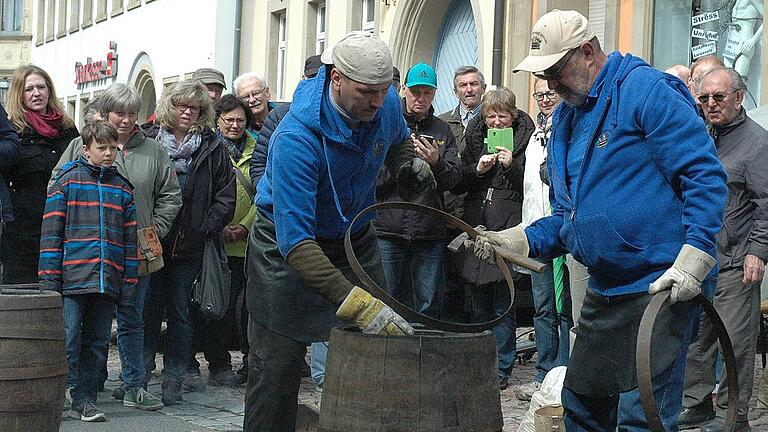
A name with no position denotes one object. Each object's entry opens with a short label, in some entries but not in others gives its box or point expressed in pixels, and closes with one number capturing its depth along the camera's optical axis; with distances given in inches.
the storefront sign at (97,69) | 1283.2
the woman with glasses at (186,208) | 332.2
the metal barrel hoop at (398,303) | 188.4
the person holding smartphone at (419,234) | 335.3
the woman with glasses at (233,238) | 355.6
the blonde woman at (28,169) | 332.5
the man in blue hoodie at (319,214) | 193.0
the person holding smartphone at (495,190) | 339.9
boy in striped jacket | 297.3
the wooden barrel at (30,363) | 239.3
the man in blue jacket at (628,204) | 179.9
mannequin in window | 453.7
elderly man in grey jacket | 286.4
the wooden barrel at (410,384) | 176.2
